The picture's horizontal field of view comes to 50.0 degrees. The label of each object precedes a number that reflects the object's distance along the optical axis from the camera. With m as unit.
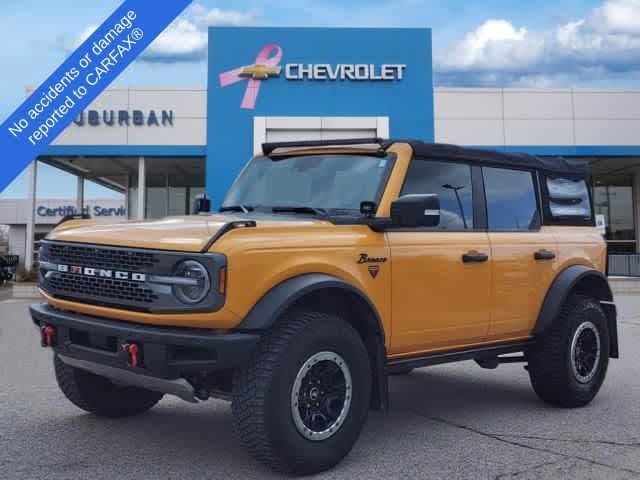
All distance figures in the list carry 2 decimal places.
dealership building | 25.34
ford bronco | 3.65
